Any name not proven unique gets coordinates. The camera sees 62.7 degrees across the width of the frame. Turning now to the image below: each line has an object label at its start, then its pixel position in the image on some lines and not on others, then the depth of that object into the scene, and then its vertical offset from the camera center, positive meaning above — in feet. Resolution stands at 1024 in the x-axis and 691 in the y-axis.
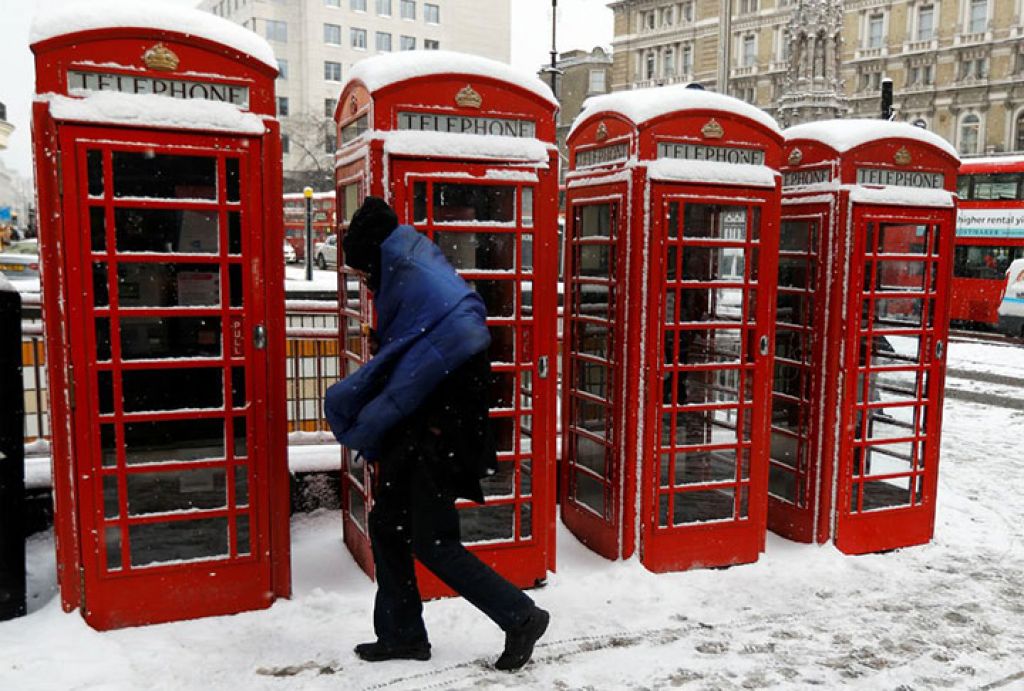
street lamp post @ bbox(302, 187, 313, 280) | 69.02 +1.85
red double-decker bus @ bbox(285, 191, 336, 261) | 118.73 +6.76
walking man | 10.75 -2.01
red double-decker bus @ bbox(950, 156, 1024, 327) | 65.26 +2.69
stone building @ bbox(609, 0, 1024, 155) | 140.36 +39.21
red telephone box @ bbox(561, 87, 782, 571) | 15.08 -0.84
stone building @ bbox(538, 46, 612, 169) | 209.77 +47.07
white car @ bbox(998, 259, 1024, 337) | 62.49 -2.75
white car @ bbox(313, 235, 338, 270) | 108.78 +0.98
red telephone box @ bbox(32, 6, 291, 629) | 11.93 -0.48
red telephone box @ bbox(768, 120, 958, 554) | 16.53 -1.09
